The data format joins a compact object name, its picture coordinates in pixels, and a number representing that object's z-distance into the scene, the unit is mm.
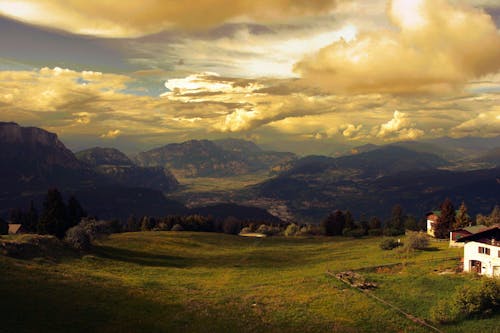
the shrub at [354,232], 144625
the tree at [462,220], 109188
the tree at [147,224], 185838
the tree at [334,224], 159538
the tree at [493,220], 145000
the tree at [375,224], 158775
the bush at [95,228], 81300
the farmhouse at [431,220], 125812
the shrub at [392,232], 137000
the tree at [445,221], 112812
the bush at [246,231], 196762
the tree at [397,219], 160250
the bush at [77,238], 76688
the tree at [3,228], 122975
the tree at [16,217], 165125
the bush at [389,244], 90688
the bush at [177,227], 174850
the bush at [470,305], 43531
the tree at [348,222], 157225
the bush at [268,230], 181375
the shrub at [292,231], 174525
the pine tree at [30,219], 142500
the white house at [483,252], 56781
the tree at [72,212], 96556
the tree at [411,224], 153850
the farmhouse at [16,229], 130238
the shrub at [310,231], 173450
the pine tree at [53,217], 90625
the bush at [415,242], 84938
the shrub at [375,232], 145125
